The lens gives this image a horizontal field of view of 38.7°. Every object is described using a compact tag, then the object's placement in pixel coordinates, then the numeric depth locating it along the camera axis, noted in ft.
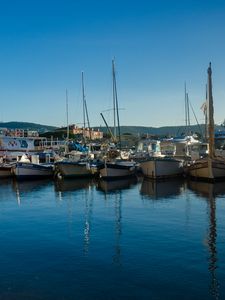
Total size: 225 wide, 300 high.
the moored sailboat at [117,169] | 123.82
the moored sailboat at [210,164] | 108.99
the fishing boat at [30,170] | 128.84
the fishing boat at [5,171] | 137.69
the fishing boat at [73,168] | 128.69
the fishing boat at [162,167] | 120.84
